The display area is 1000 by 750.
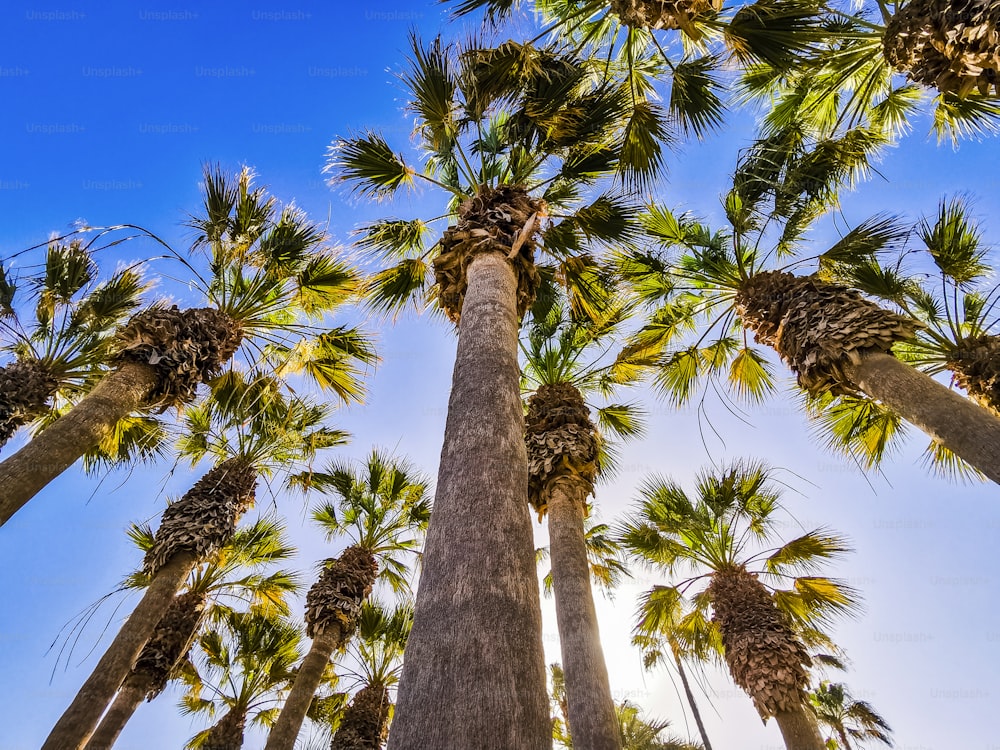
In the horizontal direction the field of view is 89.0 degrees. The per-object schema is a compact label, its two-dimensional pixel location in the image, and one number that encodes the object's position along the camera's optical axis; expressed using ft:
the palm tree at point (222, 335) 17.66
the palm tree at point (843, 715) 62.95
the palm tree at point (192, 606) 27.86
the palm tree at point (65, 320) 24.84
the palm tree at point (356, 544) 30.99
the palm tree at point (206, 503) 21.31
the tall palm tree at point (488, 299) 5.82
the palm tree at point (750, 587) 23.93
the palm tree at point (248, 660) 36.76
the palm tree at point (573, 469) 17.76
